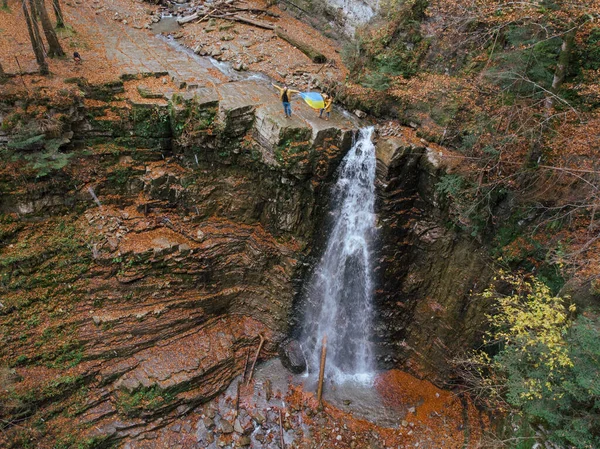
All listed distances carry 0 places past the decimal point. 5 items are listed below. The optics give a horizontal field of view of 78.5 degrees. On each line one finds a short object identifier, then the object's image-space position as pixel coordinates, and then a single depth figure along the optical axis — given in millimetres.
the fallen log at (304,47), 17797
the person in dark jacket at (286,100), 13219
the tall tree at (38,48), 13523
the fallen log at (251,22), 20000
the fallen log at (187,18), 20312
